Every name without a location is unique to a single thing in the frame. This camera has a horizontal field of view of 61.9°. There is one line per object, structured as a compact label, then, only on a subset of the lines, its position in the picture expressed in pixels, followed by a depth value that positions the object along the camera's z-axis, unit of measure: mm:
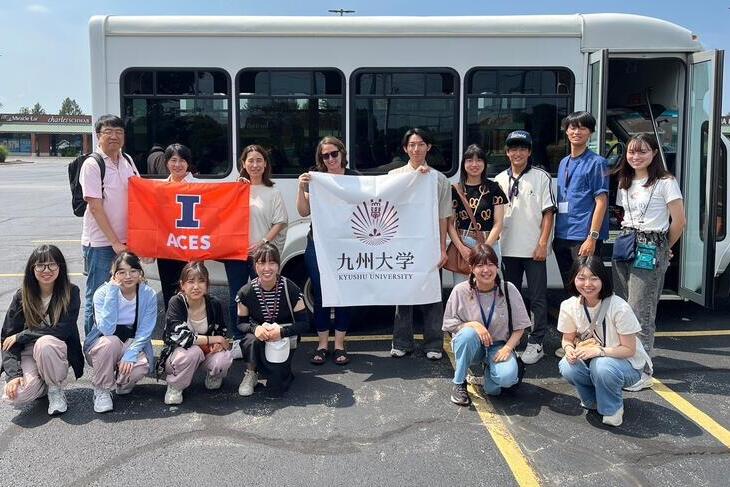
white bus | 5246
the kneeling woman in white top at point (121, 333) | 3896
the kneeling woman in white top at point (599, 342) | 3658
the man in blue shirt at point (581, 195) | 4488
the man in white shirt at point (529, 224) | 4645
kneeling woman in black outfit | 4160
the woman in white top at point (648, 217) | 4285
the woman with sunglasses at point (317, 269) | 4684
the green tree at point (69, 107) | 119062
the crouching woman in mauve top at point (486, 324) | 3973
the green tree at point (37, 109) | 115125
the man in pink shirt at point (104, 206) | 4500
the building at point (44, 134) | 70562
